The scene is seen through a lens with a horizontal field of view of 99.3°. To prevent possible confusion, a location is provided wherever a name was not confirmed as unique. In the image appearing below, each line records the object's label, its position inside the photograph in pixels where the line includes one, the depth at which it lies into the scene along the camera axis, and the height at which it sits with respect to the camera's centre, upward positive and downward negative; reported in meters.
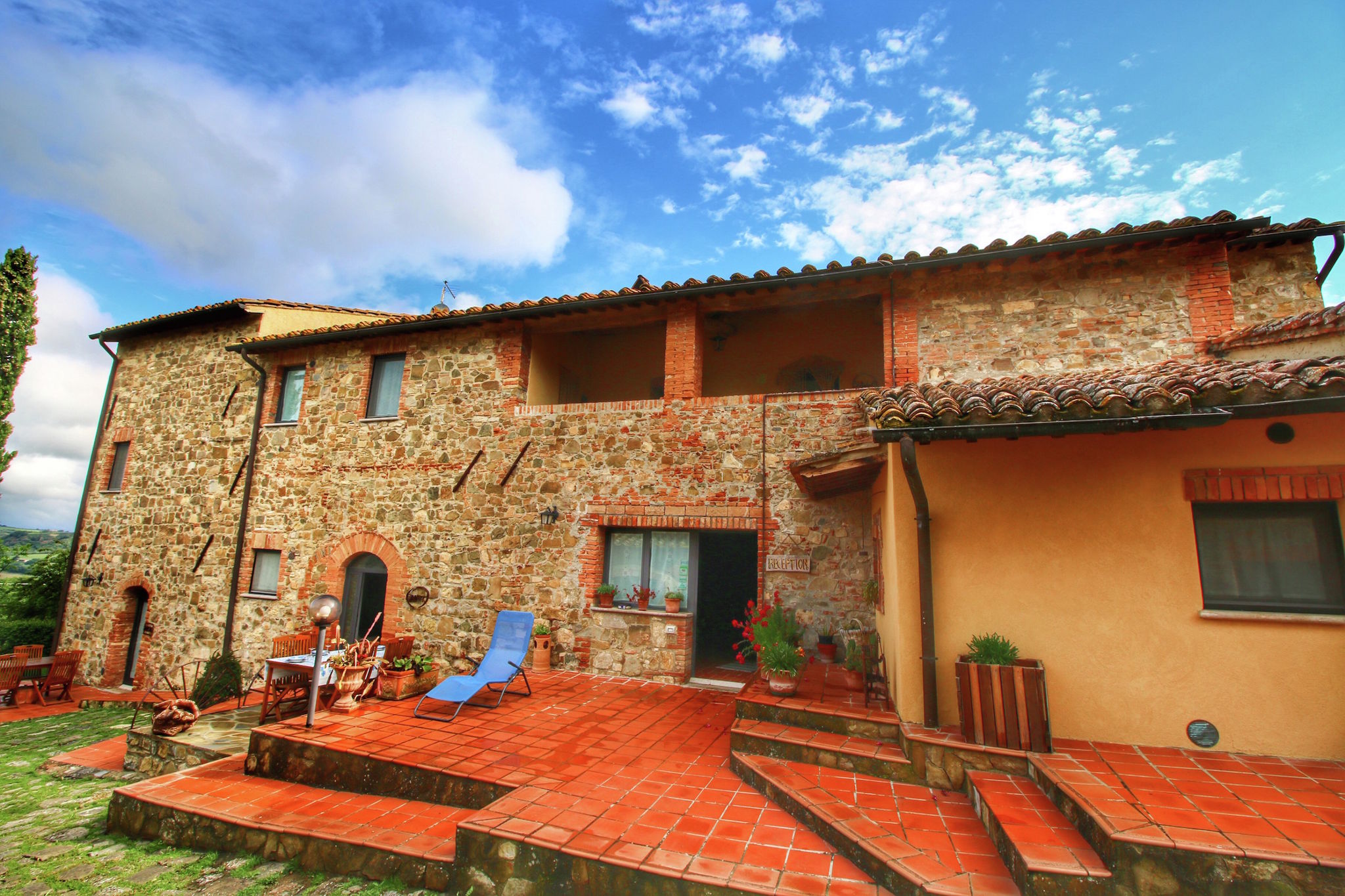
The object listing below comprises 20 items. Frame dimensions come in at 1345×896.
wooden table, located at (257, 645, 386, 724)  6.36 -1.50
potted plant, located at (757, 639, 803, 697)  5.43 -1.00
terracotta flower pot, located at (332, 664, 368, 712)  6.34 -1.57
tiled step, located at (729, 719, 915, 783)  4.20 -1.41
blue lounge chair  6.08 -1.31
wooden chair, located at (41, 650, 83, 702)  11.40 -2.82
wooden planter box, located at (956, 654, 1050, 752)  3.95 -0.94
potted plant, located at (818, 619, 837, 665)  6.87 -0.93
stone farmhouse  4.08 +0.93
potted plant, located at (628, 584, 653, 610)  7.86 -0.55
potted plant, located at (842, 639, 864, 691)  5.59 -1.01
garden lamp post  5.61 -0.69
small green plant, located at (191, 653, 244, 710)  9.02 -2.26
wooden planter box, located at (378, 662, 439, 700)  6.83 -1.64
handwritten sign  7.16 -0.01
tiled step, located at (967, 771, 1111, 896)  2.82 -1.42
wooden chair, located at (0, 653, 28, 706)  10.95 -2.72
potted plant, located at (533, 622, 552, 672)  8.05 -1.35
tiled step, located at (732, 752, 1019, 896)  2.99 -1.56
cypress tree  11.98 +4.45
